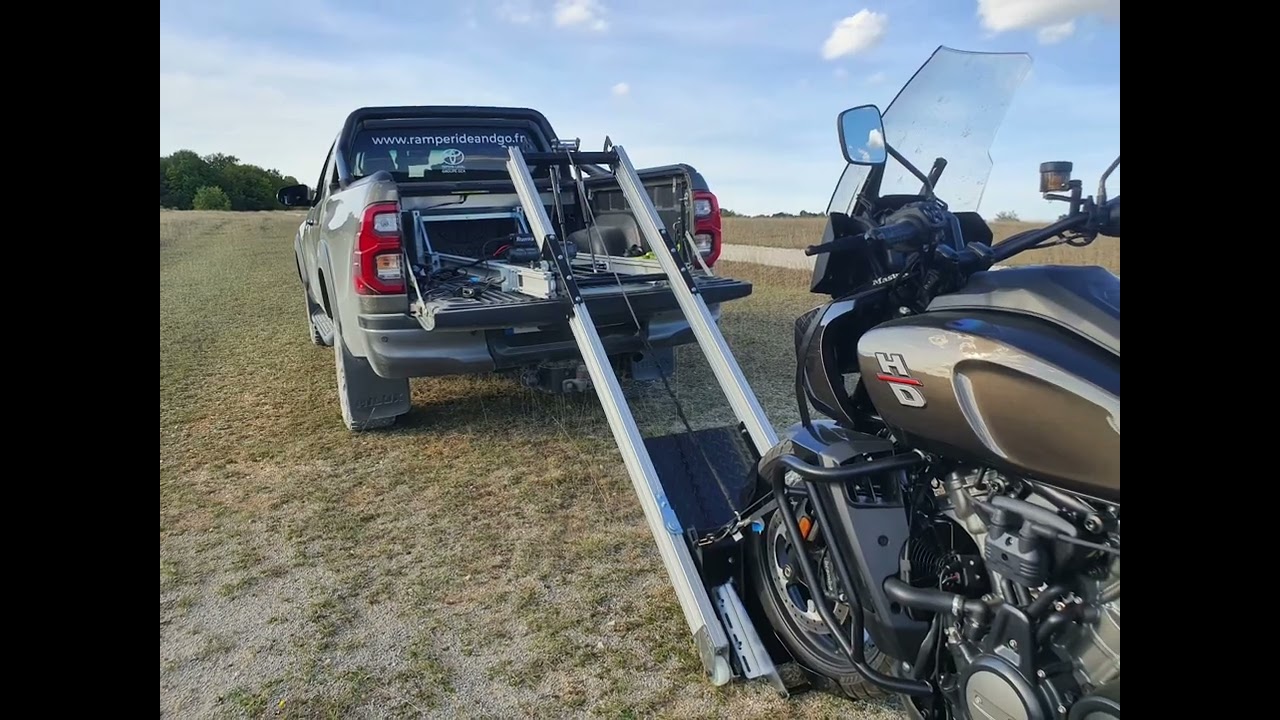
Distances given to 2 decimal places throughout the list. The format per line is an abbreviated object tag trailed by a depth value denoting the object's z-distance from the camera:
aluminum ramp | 2.44
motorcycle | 1.57
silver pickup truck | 4.01
